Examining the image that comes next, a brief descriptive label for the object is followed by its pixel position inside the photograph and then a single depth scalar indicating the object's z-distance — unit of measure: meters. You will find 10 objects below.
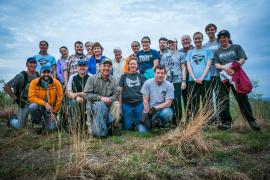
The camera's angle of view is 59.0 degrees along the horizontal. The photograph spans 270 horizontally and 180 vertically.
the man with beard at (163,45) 7.62
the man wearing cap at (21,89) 6.53
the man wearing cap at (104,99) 5.47
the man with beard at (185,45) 6.79
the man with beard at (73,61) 7.40
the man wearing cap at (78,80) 6.30
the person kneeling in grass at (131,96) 6.49
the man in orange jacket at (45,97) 6.05
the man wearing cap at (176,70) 6.65
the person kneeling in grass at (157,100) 5.73
